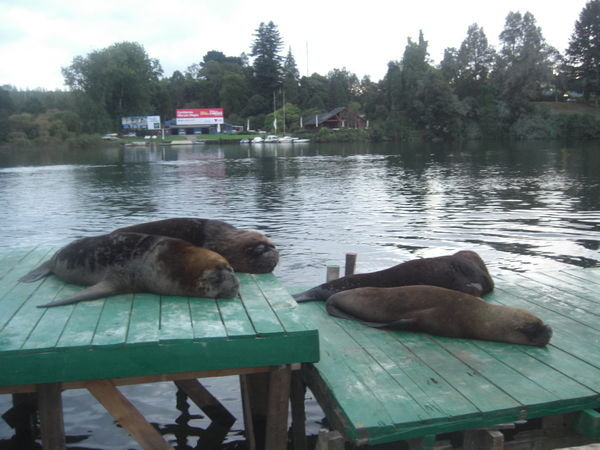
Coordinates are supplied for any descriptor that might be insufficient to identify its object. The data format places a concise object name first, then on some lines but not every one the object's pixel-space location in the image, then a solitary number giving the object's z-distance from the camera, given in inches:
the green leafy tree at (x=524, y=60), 3235.7
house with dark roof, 4197.8
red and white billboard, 4773.6
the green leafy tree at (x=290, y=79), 4886.8
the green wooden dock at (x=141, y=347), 160.7
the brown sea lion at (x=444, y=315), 205.0
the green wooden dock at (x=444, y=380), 154.9
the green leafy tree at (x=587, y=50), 3265.3
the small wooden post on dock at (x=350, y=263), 333.7
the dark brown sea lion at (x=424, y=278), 259.6
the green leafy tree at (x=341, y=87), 4830.2
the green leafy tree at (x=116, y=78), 4165.8
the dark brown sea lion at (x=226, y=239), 253.6
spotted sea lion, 208.7
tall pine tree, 4830.2
